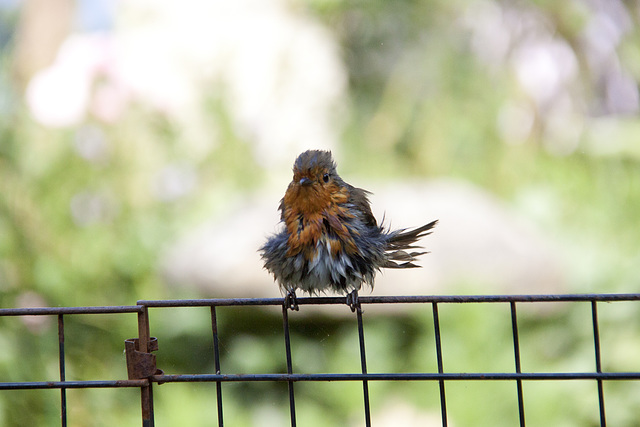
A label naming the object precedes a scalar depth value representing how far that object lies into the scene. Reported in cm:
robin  360
